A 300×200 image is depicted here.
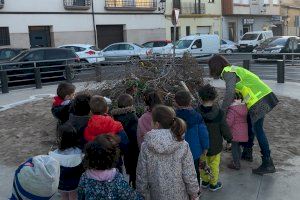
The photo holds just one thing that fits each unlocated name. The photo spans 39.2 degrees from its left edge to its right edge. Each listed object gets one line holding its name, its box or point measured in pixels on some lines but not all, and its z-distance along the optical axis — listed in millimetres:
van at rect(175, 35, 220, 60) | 24122
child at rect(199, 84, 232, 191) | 4492
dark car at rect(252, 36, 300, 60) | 22109
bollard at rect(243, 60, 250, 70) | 13891
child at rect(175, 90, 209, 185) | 4129
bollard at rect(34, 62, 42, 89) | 13906
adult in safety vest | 4922
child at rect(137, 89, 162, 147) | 4188
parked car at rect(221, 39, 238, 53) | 30438
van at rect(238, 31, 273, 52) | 31359
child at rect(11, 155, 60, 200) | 2891
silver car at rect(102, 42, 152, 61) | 23228
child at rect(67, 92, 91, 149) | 4109
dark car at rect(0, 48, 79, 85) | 14078
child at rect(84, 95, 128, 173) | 3892
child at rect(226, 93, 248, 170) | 5090
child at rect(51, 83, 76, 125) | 4957
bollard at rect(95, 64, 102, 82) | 9317
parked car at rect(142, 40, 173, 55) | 25641
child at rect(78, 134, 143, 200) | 2957
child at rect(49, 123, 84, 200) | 3686
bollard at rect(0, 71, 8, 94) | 13055
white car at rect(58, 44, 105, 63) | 22016
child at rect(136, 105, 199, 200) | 3400
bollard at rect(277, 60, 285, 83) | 12578
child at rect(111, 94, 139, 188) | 4309
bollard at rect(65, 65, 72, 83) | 14578
